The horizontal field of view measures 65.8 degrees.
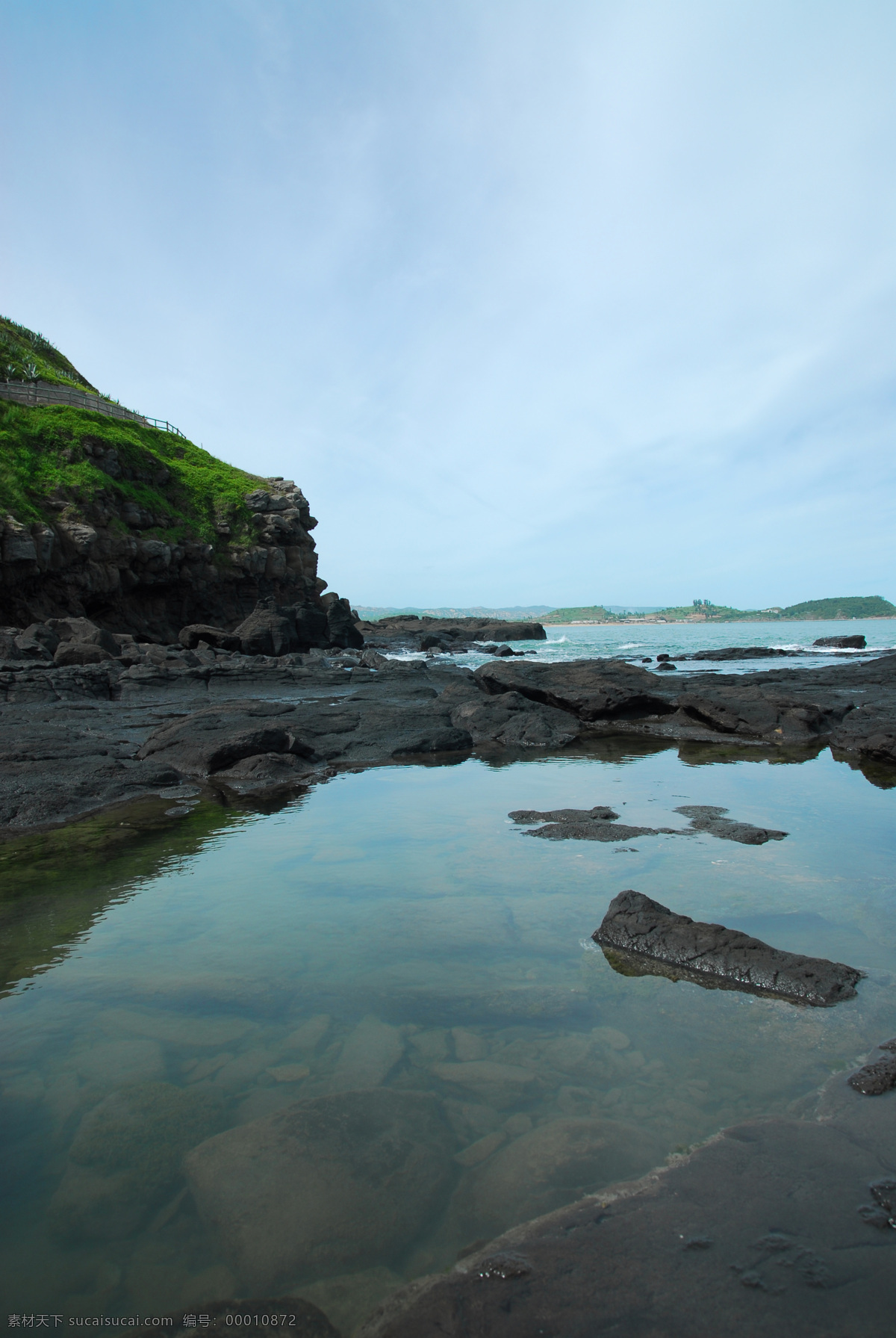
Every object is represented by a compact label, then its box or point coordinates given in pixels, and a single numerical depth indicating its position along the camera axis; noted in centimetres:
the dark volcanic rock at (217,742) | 1141
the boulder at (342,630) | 3817
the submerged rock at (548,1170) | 264
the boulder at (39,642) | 2114
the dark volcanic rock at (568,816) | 838
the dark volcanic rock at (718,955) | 419
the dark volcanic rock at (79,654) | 2123
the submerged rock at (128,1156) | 264
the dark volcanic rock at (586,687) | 1730
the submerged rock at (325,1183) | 248
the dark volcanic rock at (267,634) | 3119
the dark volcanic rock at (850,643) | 4786
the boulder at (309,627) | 3456
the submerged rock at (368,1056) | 346
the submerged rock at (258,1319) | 216
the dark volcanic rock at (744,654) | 4116
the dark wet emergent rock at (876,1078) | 323
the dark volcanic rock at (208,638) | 3098
